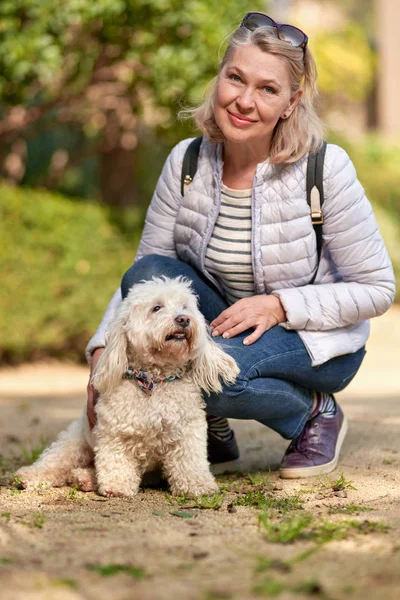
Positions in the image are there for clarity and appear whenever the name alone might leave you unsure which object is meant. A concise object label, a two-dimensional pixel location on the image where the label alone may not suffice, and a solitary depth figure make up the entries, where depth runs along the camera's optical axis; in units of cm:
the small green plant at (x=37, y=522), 283
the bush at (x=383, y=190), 1163
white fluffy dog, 330
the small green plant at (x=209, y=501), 315
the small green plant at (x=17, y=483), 354
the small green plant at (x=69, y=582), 217
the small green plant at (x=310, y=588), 212
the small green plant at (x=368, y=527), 268
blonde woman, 355
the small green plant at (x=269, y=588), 210
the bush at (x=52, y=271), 730
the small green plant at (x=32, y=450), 426
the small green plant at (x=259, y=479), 361
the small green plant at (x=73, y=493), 337
